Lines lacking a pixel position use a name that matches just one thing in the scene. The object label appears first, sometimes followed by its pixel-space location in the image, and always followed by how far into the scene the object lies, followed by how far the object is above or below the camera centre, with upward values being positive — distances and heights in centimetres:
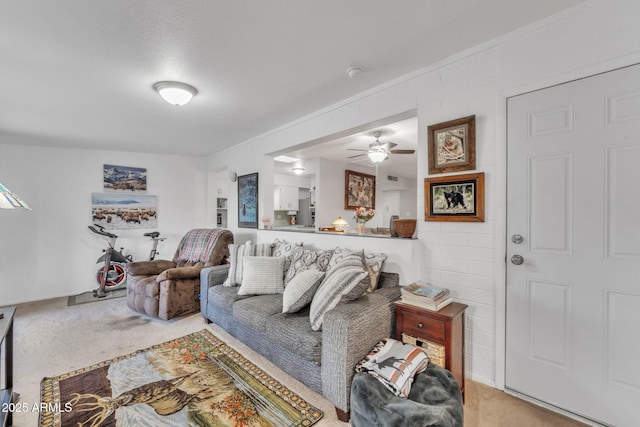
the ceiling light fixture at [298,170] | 614 +93
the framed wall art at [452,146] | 202 +51
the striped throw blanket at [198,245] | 391 -49
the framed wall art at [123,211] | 473 +0
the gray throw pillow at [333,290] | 193 -56
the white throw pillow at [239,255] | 301 -49
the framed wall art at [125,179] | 481 +57
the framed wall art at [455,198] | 199 +11
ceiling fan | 398 +92
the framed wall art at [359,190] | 633 +52
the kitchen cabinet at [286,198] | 714 +35
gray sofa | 167 -86
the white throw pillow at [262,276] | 271 -64
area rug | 169 -126
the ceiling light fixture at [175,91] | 243 +107
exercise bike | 447 -95
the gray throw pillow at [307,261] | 259 -48
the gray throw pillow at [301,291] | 219 -64
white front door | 150 -21
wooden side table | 177 -80
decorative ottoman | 124 -92
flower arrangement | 301 -4
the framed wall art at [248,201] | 425 +17
